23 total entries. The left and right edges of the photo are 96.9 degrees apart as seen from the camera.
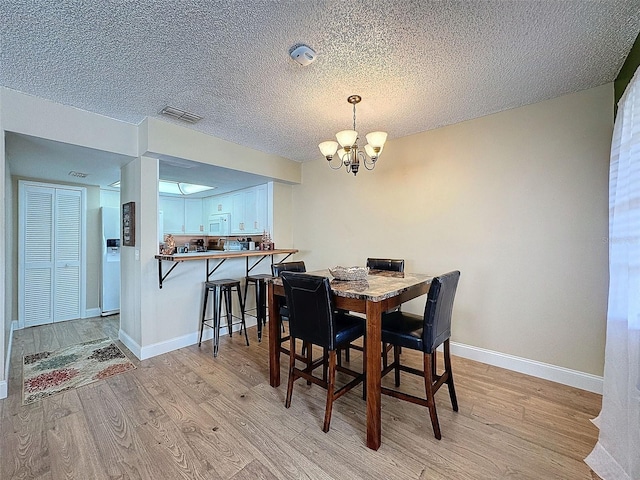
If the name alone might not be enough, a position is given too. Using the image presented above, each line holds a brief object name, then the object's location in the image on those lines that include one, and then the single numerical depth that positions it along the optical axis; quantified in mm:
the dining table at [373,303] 1706
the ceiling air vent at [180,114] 2629
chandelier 2209
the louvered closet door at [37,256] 3938
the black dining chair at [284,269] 2686
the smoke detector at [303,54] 1774
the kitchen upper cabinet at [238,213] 4945
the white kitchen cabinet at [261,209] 4504
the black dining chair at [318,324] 1837
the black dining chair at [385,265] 2965
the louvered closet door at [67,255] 4223
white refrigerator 4531
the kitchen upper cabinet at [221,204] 5285
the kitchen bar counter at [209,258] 2898
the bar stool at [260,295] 3562
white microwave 5285
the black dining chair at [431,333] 1756
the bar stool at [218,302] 3156
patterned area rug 2381
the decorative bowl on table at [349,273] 2232
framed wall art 3078
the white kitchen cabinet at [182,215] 5754
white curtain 1396
